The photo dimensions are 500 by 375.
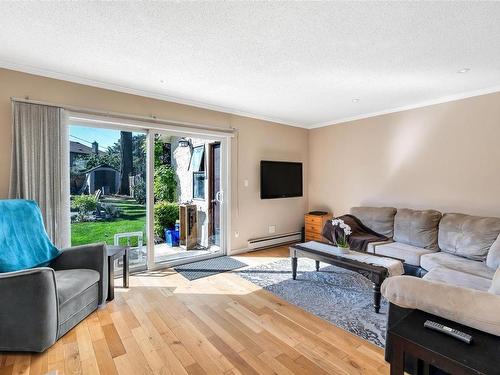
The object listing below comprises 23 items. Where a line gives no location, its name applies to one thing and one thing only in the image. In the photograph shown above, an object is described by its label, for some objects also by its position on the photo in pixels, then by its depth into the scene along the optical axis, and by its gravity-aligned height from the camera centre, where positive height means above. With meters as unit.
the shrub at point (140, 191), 3.66 -0.10
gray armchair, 1.91 -0.92
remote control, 1.14 -0.66
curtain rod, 2.85 +0.86
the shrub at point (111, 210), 3.46 -0.35
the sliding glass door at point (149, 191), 3.31 -0.10
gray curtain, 2.70 +0.22
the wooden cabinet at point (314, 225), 4.93 -0.79
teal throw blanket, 2.21 -0.48
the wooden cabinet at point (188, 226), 4.46 -0.72
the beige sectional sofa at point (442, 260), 1.26 -0.62
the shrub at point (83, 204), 3.24 -0.25
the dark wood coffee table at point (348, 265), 2.57 -0.85
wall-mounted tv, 4.86 +0.08
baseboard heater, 4.79 -1.08
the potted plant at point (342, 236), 3.15 -0.70
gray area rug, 2.38 -1.23
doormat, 3.61 -1.21
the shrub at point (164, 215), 4.05 -0.50
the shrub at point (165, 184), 3.94 +0.00
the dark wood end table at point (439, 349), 1.04 -0.69
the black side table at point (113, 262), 2.78 -0.85
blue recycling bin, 4.33 -0.88
